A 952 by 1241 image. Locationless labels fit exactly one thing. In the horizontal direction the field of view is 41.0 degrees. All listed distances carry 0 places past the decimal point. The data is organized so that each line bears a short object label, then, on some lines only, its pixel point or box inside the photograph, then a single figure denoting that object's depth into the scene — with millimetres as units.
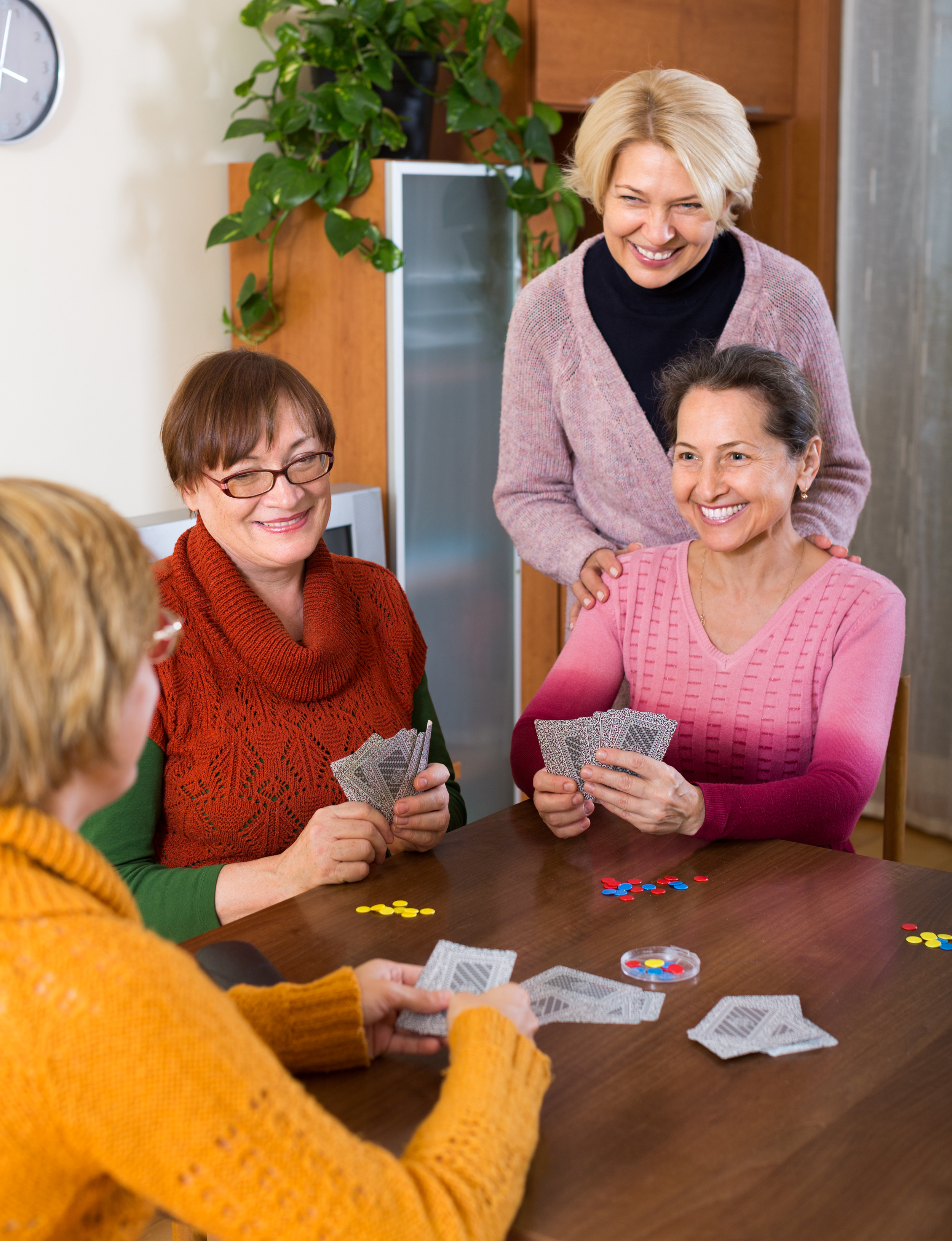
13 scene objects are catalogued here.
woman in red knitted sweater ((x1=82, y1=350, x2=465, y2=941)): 1604
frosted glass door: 3377
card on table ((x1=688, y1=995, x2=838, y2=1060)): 1141
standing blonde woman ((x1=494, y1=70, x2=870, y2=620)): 2176
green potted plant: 3160
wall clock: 2818
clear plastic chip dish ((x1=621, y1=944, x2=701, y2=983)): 1279
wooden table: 942
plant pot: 3281
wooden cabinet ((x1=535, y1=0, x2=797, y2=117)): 3387
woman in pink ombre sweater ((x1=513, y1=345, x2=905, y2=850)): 1884
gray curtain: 3811
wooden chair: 2283
